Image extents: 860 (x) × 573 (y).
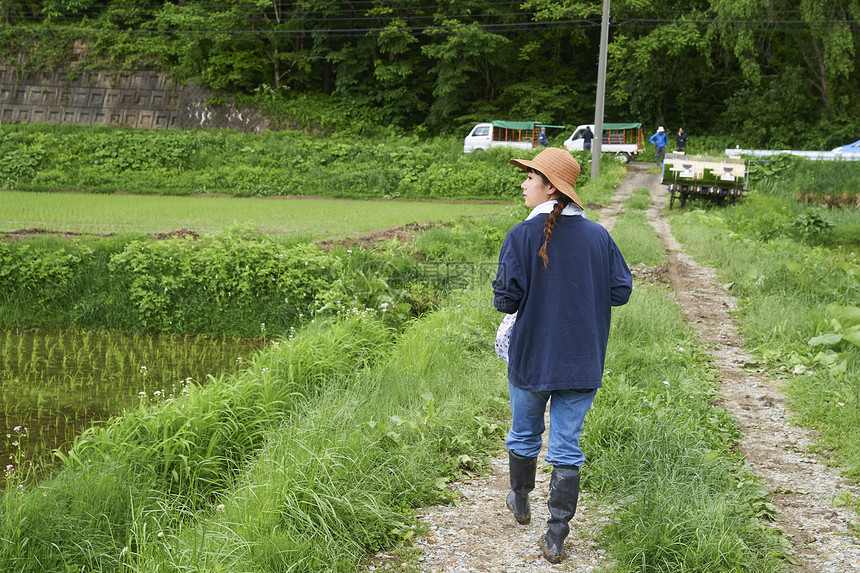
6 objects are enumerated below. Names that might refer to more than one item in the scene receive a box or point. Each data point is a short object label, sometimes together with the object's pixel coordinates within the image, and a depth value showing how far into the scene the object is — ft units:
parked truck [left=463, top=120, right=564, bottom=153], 104.27
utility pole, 80.02
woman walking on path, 11.64
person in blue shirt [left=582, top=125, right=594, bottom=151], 98.12
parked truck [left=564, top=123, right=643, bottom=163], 103.81
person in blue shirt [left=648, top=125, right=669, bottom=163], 99.66
